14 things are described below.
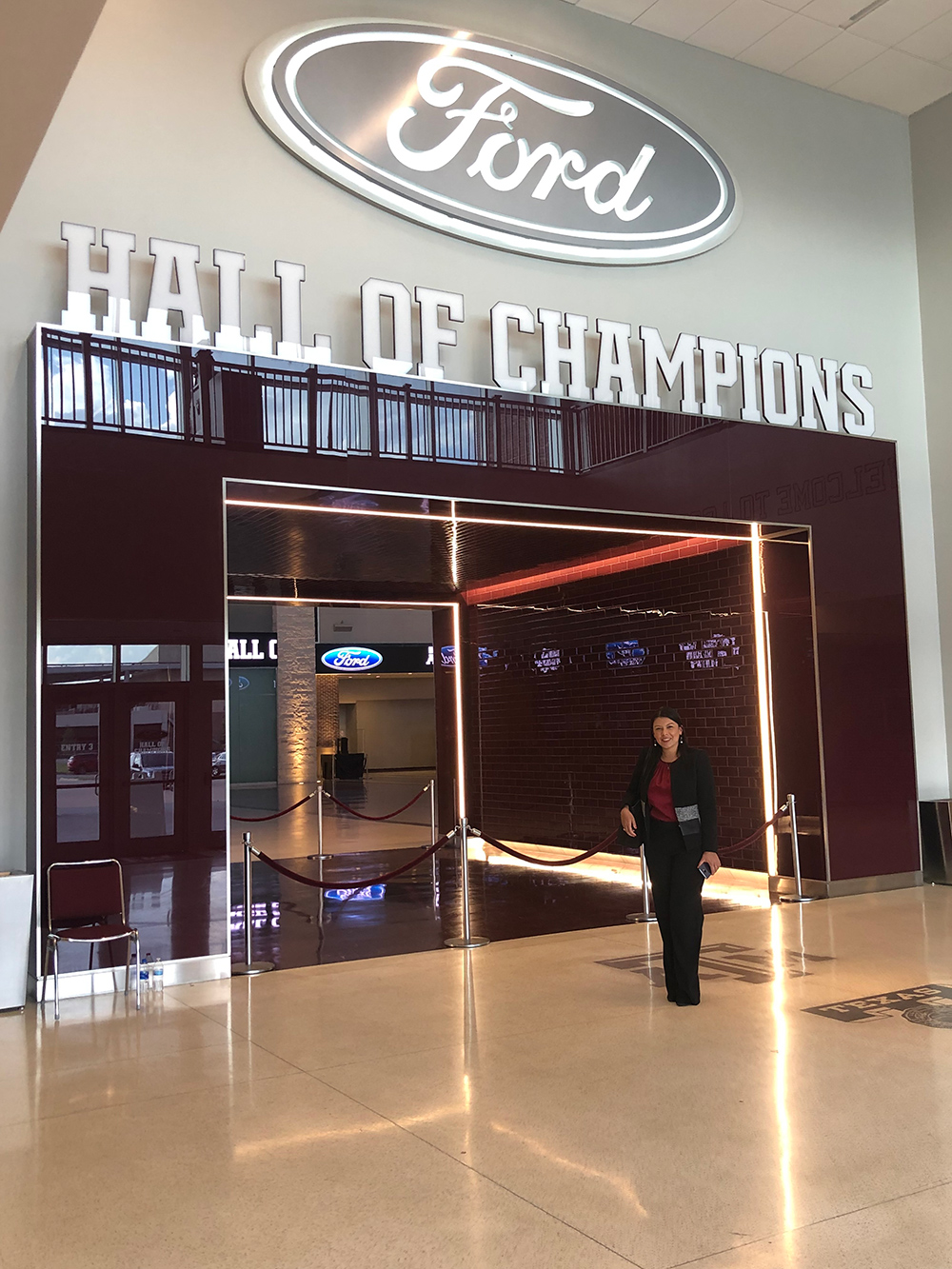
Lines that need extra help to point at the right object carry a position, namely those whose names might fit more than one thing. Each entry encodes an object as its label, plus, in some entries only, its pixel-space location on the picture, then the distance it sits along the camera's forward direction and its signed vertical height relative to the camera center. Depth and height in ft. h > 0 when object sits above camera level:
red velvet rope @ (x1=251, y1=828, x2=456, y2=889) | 22.23 -3.18
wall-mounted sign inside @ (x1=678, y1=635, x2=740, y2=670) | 32.65 +1.80
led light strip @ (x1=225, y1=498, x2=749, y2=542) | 25.08 +5.07
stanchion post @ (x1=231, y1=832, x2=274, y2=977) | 22.52 -4.98
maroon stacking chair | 20.31 -3.14
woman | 19.17 -2.23
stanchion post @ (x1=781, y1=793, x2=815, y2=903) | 29.84 -4.42
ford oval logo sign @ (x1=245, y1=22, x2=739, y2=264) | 27.73 +16.04
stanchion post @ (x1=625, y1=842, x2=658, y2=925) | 27.38 -5.07
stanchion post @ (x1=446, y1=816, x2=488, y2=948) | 24.57 -4.79
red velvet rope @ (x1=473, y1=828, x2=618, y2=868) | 24.84 -3.17
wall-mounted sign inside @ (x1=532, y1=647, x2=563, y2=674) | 37.27 +1.99
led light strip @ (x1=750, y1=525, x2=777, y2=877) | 31.81 +0.68
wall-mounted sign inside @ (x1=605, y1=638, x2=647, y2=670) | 35.04 +1.97
